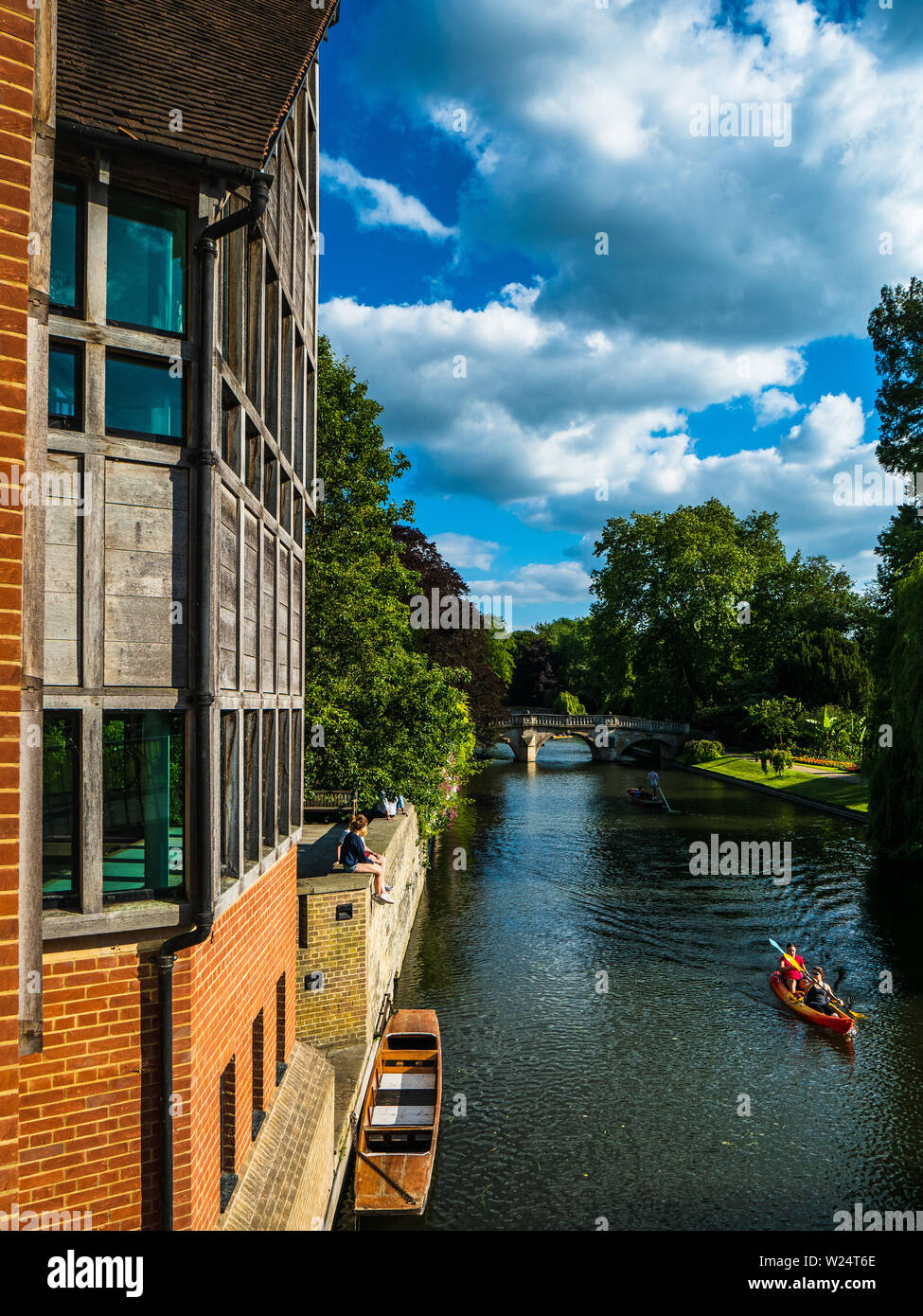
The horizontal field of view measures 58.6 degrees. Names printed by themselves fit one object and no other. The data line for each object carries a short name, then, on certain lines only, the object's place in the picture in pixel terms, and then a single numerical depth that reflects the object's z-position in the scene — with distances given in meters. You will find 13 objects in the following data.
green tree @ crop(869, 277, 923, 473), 38.06
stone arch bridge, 70.56
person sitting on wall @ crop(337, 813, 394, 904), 13.55
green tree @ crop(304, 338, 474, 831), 18.64
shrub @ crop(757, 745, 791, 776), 52.97
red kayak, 16.66
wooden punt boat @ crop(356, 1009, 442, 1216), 10.79
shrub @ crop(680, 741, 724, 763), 65.50
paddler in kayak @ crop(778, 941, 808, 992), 18.34
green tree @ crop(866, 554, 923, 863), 27.81
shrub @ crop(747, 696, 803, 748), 62.25
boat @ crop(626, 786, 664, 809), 44.97
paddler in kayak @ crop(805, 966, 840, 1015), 17.14
